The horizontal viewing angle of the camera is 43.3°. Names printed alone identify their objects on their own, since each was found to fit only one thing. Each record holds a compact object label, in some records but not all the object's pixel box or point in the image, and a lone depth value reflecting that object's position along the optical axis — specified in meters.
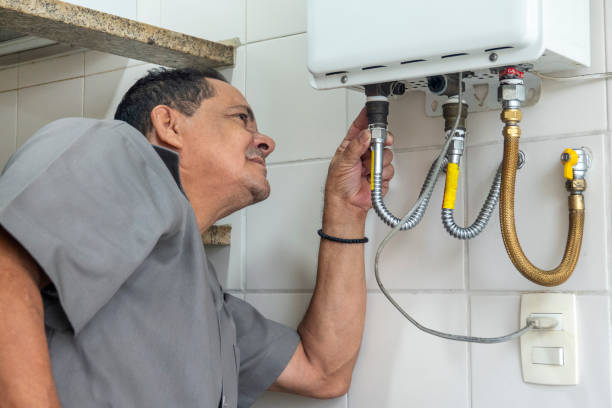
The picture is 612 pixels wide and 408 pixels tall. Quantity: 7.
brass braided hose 0.97
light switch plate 1.02
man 0.81
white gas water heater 0.89
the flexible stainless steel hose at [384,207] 1.04
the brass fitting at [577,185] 1.01
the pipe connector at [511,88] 0.97
